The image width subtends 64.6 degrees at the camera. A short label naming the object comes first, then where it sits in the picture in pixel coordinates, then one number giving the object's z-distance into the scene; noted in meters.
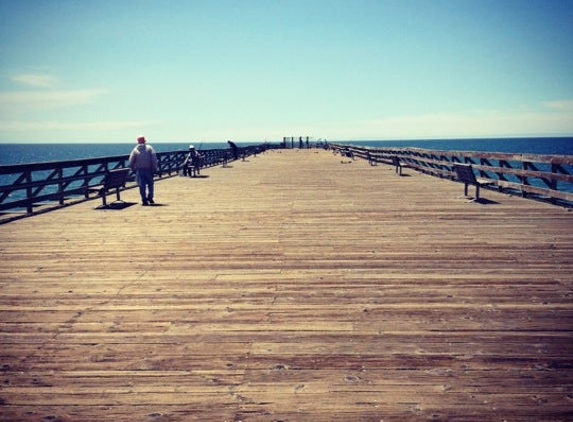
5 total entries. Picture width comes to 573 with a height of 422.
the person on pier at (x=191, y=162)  23.31
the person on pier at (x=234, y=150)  39.84
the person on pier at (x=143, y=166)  12.97
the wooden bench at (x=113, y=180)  12.41
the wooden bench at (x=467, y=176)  11.84
